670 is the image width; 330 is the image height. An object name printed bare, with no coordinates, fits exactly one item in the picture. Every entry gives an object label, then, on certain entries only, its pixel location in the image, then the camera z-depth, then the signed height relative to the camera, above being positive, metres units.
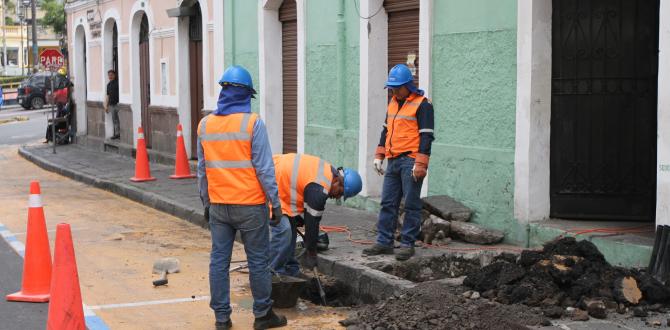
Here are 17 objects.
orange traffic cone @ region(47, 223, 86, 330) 6.41 -1.26
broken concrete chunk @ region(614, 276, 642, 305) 6.88 -1.38
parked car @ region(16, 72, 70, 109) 47.56 +0.16
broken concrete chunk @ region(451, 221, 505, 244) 9.91 -1.40
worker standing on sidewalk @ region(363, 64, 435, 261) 9.06 -0.58
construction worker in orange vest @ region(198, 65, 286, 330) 6.95 -0.65
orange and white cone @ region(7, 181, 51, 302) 8.17 -1.36
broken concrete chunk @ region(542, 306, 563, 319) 6.69 -1.48
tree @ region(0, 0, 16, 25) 82.69 +7.14
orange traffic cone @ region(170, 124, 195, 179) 17.39 -1.20
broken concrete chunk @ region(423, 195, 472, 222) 10.49 -1.22
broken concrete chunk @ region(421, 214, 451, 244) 9.97 -1.37
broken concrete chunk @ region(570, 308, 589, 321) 6.61 -1.48
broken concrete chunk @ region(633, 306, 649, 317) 6.70 -1.48
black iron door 9.32 -0.16
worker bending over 7.91 -0.80
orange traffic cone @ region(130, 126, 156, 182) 17.02 -1.21
